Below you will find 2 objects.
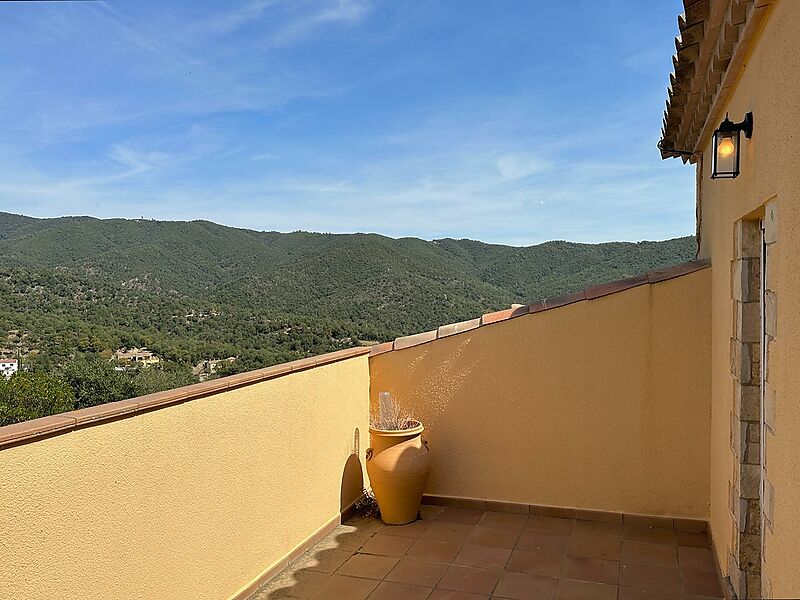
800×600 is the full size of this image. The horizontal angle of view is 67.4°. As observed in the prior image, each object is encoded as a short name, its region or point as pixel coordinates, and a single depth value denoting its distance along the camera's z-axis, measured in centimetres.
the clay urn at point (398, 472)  443
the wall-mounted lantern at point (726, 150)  262
